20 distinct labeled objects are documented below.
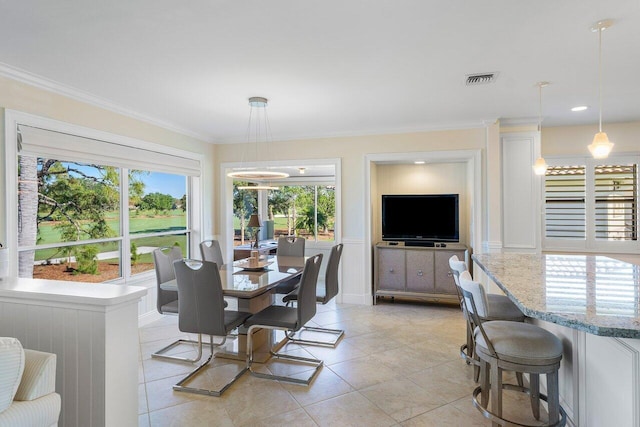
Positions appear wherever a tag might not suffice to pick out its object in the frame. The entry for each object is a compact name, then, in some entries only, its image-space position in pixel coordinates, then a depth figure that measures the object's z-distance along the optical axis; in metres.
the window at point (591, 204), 4.62
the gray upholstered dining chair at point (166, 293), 3.21
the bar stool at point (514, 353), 1.81
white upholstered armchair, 1.28
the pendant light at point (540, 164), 3.18
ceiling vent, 2.96
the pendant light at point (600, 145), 2.42
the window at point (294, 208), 8.06
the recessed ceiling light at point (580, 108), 3.86
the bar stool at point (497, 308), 2.44
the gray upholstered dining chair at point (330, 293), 3.46
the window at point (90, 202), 3.06
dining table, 2.82
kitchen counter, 1.40
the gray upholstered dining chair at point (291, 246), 4.68
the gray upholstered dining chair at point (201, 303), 2.56
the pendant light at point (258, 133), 3.66
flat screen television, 5.16
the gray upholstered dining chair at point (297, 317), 2.79
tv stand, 5.07
